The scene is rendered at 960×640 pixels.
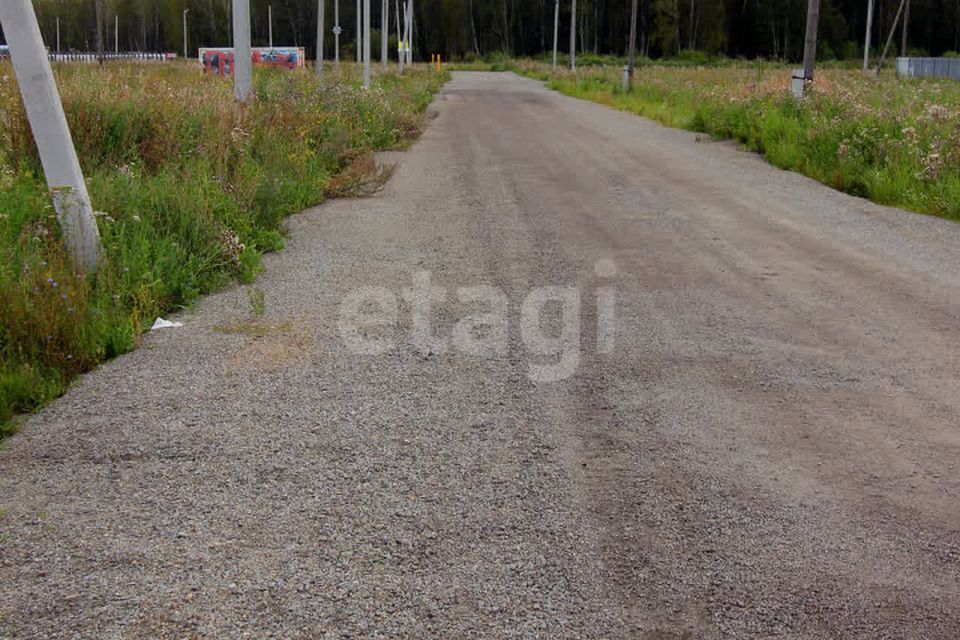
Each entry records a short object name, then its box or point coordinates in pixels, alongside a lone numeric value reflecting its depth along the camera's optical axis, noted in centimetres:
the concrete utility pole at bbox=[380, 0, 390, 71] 4737
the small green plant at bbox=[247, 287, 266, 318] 768
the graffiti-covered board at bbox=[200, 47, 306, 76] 5216
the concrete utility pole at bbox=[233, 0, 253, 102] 1634
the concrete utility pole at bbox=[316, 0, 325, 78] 3135
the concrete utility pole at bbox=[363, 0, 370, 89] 3306
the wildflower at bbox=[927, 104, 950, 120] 1577
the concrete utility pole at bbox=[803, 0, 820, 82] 2159
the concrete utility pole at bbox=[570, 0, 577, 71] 7169
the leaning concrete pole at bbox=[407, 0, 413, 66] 6927
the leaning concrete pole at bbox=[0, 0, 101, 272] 730
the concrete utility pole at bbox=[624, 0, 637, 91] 4193
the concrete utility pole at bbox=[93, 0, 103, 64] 5878
